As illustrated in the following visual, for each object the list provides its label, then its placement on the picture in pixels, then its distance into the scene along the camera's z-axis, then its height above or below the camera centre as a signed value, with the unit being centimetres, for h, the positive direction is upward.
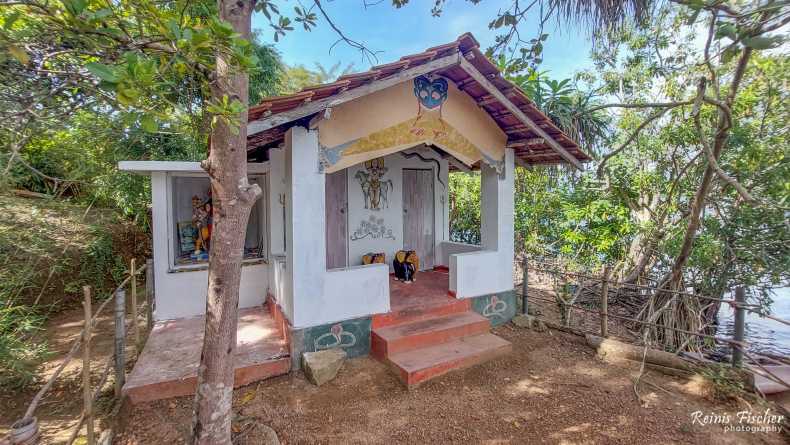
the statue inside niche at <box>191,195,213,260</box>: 592 -14
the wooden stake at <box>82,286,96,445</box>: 260 -114
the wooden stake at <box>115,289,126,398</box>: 348 -121
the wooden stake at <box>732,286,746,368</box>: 386 -134
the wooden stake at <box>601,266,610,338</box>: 488 -136
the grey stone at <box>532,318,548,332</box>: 546 -179
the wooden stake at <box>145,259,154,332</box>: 514 -109
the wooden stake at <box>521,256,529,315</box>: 581 -127
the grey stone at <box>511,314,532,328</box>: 549 -172
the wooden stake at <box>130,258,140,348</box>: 448 -147
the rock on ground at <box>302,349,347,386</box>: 384 -168
